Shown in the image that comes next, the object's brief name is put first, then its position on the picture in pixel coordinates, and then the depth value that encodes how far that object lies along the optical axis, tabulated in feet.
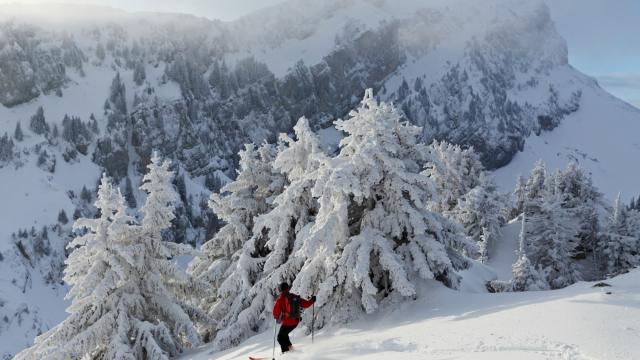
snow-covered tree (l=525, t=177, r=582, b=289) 153.58
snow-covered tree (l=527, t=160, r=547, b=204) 214.48
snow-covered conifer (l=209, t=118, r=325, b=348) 62.64
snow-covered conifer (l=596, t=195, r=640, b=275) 156.76
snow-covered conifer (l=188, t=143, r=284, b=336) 77.97
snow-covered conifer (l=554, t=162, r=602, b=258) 174.81
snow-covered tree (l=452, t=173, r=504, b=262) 190.19
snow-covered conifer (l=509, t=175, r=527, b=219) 239.46
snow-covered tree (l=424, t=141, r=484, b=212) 208.99
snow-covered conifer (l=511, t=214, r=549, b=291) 114.73
